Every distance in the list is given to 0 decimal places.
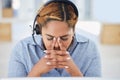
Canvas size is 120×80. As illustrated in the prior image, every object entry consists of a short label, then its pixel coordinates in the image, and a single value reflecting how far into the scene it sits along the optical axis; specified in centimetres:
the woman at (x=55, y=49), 200
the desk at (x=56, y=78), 202
